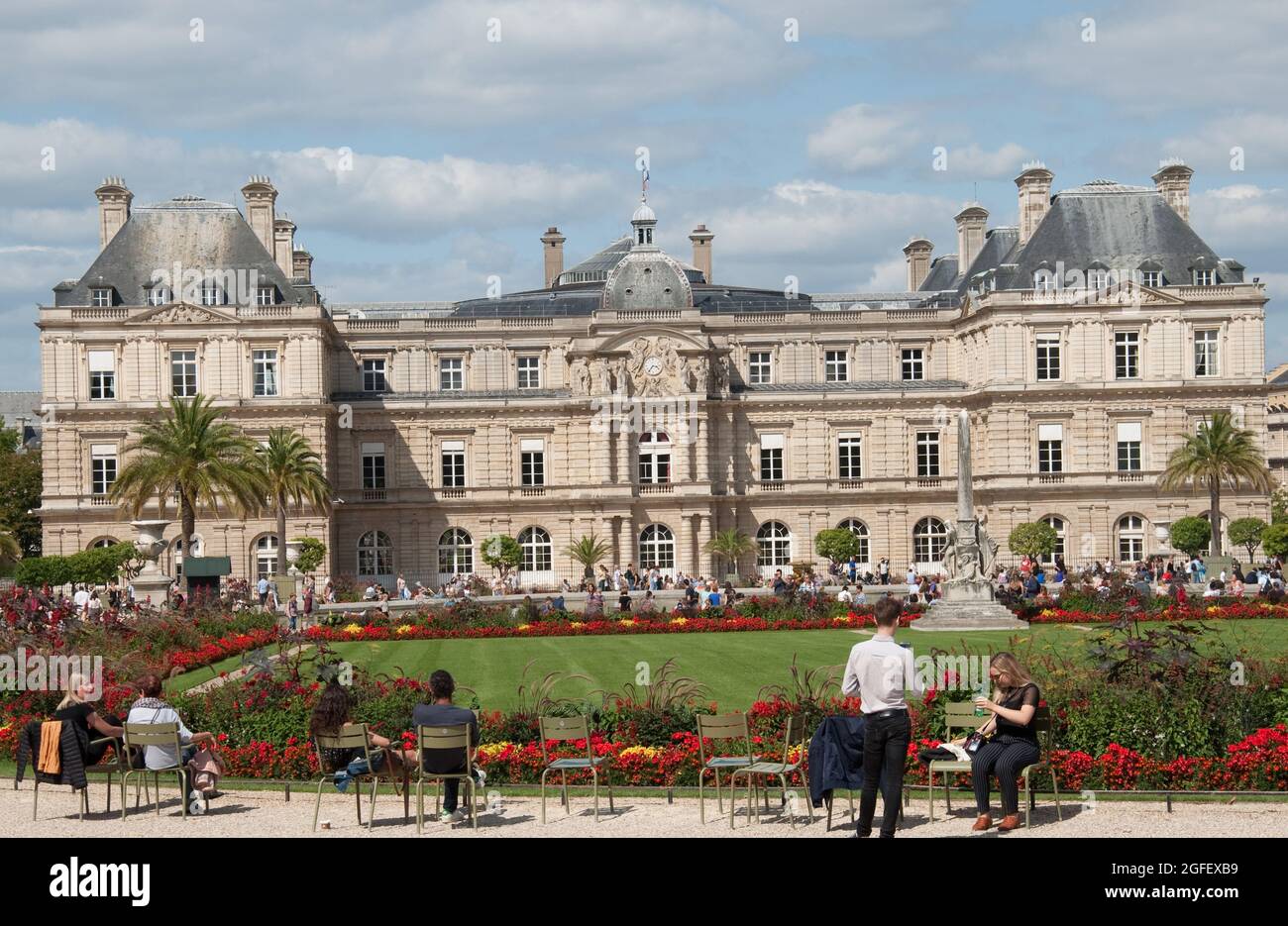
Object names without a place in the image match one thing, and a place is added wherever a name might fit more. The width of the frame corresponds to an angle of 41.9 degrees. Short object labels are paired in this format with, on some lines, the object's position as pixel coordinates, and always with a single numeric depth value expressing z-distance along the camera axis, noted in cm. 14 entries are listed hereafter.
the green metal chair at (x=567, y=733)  1895
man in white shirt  1557
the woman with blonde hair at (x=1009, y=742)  1659
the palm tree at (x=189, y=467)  5459
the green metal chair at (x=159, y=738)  1841
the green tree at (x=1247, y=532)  6744
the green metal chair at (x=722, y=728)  1884
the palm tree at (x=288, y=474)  6278
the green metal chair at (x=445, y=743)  1744
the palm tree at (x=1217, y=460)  6438
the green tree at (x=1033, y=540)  6756
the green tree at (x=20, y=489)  8400
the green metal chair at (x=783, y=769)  1761
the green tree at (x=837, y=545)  6944
